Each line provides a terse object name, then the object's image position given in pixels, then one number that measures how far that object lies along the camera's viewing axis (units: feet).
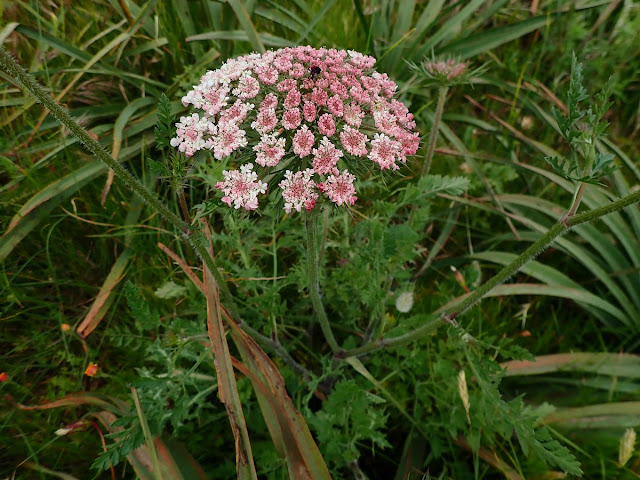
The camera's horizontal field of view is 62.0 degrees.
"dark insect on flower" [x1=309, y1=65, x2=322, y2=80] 0.56
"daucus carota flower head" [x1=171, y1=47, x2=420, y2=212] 0.53
